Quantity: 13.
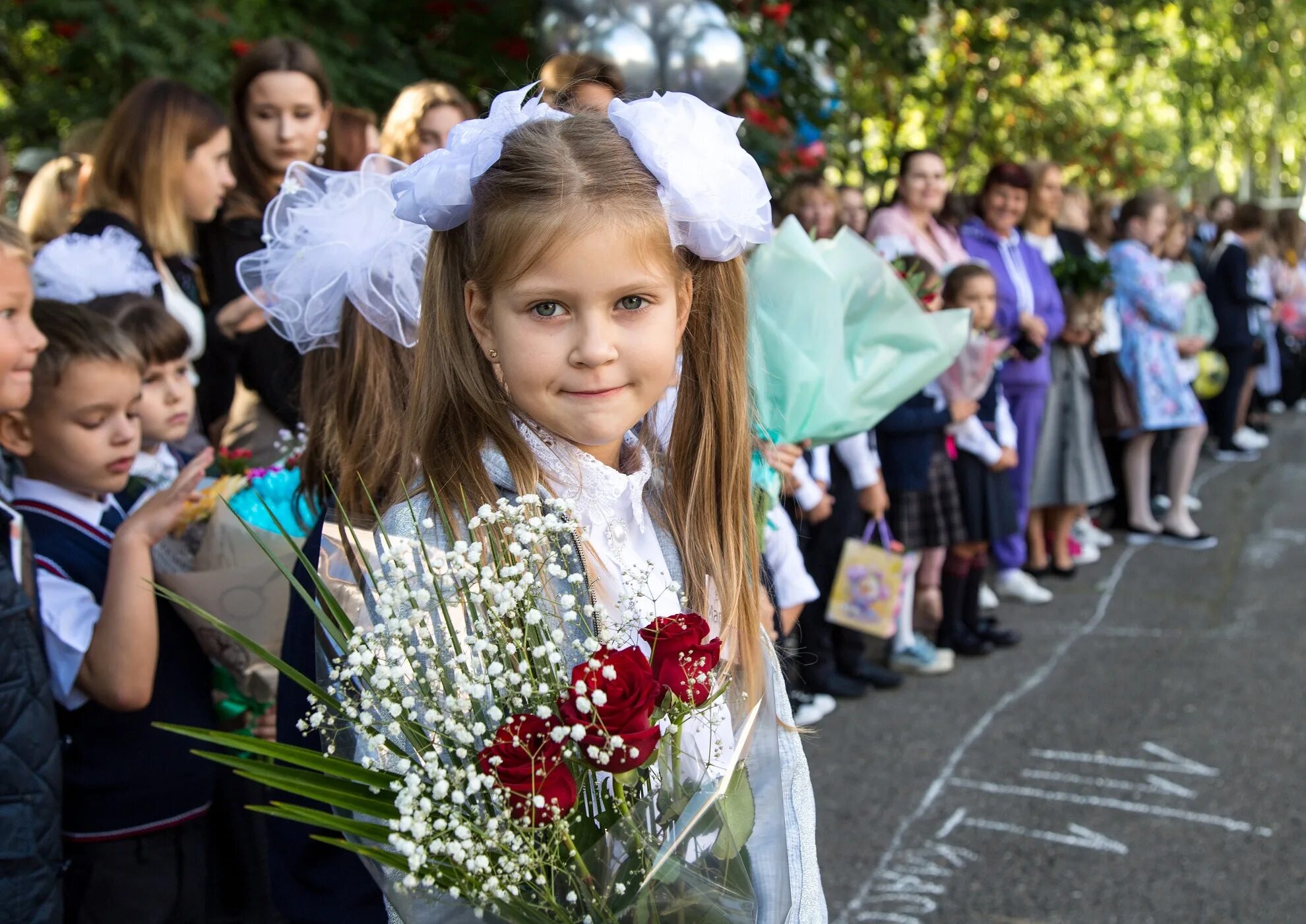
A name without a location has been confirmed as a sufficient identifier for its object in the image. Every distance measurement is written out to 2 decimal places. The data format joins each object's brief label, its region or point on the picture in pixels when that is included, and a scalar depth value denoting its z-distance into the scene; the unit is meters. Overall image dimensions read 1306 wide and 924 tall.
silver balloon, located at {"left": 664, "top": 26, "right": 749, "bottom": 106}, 6.12
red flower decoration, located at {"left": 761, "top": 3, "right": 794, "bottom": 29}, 7.52
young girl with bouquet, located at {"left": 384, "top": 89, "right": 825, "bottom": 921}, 1.57
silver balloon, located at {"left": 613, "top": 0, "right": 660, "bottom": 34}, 6.32
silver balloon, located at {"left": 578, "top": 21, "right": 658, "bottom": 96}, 5.99
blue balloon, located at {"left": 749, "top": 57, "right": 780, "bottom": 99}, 7.55
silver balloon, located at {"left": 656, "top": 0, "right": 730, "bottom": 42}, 6.24
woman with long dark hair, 4.13
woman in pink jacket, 6.04
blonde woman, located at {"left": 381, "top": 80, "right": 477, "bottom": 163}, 3.84
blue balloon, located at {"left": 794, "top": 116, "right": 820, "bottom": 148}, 7.85
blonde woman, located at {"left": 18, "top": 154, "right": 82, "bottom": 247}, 4.67
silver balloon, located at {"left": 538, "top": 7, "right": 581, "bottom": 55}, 6.30
